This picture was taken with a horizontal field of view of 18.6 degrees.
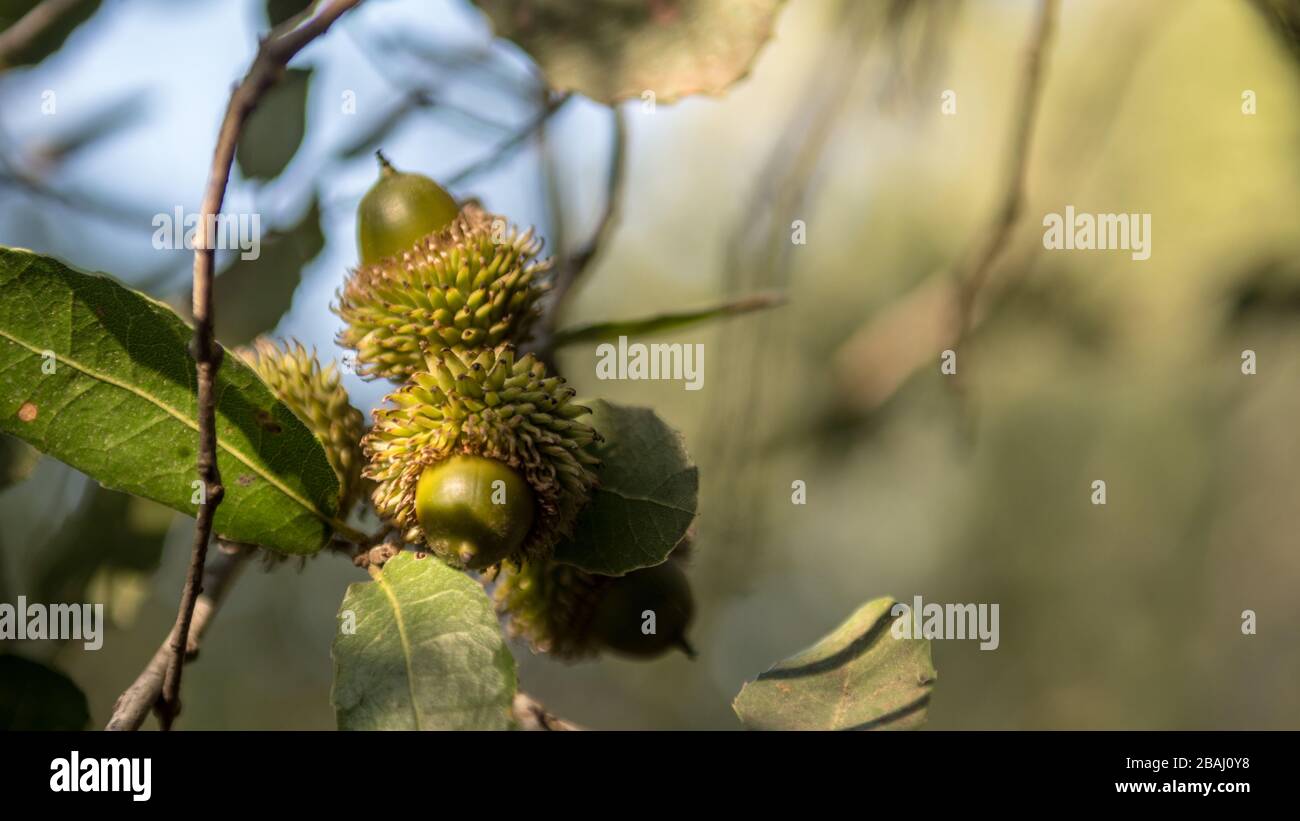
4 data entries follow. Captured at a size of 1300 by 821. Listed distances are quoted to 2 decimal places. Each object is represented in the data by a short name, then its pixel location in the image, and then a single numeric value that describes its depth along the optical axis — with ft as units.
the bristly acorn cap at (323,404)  1.95
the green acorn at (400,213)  1.95
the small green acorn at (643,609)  1.97
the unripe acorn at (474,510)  1.85
